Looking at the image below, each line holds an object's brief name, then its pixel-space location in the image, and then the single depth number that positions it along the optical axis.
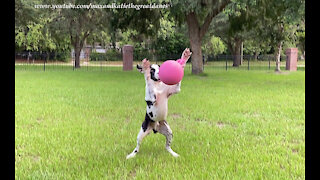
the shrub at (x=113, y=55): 30.42
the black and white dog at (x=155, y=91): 3.59
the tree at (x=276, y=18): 12.14
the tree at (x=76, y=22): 24.27
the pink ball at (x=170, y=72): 3.27
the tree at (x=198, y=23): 15.02
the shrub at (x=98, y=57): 32.62
